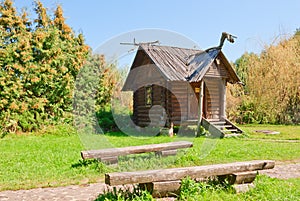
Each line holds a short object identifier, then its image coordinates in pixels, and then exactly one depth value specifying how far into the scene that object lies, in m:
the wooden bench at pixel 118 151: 6.56
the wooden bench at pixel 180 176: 3.96
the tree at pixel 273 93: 20.23
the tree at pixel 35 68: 12.77
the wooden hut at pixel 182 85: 13.75
